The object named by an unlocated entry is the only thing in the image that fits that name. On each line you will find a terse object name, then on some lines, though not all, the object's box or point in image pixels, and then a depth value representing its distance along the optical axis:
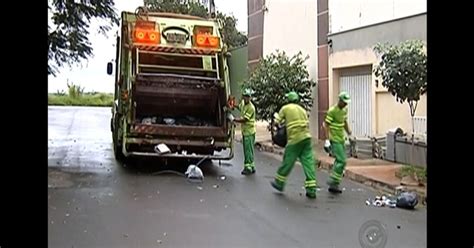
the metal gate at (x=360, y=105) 16.58
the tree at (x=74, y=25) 10.88
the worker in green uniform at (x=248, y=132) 12.03
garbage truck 11.79
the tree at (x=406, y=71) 11.52
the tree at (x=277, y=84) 18.00
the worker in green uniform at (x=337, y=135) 9.86
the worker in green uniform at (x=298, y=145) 9.51
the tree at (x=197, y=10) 25.31
